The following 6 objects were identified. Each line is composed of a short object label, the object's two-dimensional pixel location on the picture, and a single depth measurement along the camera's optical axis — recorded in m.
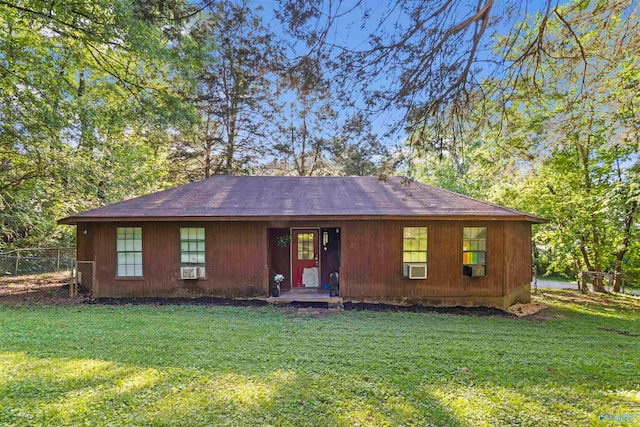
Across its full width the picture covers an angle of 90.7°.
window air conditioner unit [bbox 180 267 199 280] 7.73
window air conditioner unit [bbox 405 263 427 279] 7.54
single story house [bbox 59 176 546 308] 7.58
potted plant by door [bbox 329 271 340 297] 7.96
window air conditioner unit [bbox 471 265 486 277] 7.61
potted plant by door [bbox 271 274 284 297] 7.91
